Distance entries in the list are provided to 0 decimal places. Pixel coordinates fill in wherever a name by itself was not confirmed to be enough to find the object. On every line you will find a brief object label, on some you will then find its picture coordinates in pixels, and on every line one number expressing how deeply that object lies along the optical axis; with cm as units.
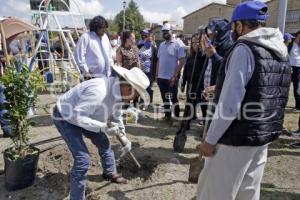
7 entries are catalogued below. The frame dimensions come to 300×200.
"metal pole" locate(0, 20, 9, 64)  319
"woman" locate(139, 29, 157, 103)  521
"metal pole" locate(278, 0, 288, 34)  376
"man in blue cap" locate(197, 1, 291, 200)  149
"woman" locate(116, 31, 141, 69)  453
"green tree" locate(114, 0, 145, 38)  4005
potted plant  248
